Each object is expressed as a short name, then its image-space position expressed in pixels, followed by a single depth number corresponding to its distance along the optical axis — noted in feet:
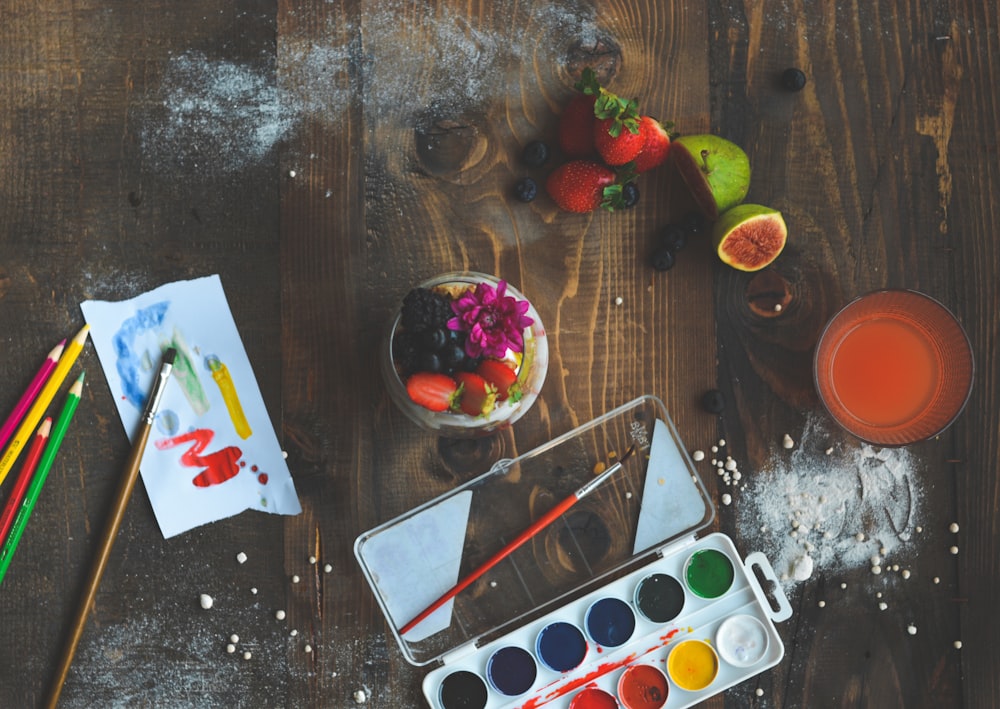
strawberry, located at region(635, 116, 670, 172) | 2.62
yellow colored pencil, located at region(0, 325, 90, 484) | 2.63
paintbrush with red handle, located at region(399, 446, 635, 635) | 2.63
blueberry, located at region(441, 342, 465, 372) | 2.38
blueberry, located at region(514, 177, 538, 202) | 2.65
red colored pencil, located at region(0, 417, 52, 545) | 2.63
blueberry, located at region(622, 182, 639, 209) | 2.65
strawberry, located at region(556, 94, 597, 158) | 2.63
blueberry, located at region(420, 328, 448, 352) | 2.37
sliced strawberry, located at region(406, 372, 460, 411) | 2.40
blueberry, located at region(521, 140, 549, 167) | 2.65
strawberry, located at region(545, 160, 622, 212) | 2.62
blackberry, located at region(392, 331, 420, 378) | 2.41
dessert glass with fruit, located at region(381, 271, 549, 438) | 2.38
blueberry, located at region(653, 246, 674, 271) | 2.66
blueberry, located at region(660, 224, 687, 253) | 2.66
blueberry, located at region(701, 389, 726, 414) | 2.67
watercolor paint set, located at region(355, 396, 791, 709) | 2.64
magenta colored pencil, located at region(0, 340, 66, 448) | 2.63
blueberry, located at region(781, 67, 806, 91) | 2.67
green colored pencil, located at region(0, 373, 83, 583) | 2.63
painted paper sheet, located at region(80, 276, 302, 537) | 2.66
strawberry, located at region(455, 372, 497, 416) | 2.39
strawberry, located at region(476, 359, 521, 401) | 2.41
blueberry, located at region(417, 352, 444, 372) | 2.38
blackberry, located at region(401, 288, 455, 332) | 2.37
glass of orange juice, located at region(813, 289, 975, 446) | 2.64
